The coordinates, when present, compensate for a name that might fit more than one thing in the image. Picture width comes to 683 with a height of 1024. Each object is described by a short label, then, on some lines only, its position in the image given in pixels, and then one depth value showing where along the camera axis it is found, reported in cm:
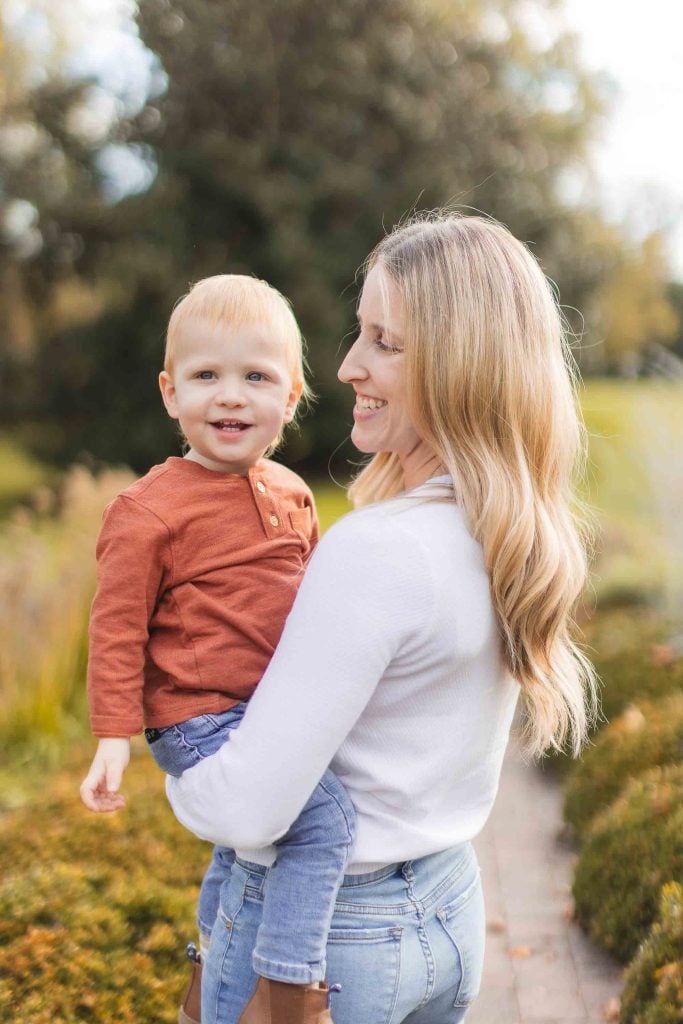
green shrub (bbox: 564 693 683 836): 422
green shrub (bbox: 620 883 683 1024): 228
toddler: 146
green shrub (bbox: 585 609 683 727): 516
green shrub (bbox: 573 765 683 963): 321
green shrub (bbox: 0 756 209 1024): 248
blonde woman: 136
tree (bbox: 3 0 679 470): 1465
